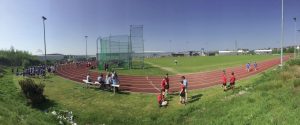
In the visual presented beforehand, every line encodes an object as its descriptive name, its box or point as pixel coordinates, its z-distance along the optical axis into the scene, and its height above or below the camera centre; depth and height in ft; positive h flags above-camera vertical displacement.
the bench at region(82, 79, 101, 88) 44.34 -6.58
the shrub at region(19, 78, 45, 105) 33.80 -6.68
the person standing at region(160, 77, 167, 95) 34.92 -5.80
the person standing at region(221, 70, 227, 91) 35.94 -5.13
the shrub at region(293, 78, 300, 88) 28.84 -4.36
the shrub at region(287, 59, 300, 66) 53.57 -1.19
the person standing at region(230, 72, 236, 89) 36.19 -5.15
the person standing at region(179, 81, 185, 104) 32.30 -7.35
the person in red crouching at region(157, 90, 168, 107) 32.56 -8.64
